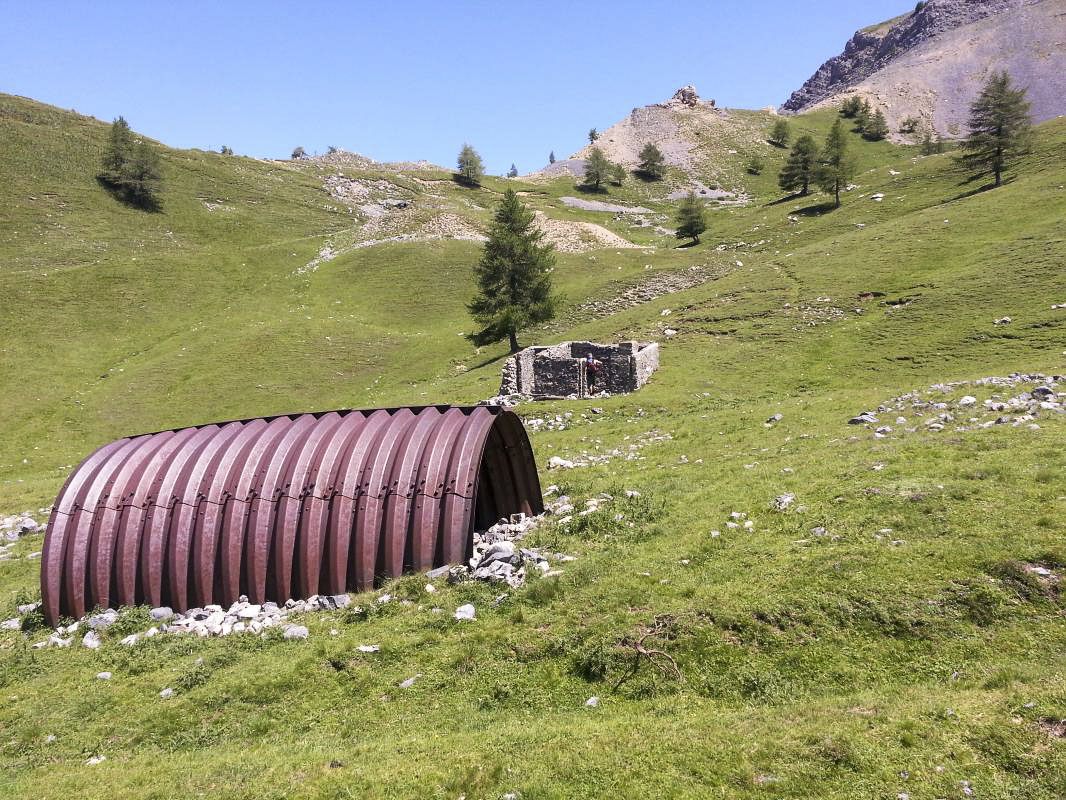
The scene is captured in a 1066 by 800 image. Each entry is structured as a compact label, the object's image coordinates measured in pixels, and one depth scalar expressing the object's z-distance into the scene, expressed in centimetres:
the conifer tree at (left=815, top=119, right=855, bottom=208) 7700
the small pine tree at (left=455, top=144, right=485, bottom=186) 14200
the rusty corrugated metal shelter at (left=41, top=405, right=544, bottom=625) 1297
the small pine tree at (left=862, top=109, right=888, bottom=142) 15225
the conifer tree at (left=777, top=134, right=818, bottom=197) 9150
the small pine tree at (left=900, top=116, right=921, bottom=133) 15412
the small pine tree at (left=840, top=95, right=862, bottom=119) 16812
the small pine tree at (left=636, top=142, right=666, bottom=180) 14600
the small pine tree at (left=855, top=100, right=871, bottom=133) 15575
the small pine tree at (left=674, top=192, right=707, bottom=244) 8194
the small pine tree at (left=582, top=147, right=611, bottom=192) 13825
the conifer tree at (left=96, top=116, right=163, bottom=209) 8488
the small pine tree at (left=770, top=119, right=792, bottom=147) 15750
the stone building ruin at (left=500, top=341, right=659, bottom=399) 3394
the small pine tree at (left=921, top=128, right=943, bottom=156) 10621
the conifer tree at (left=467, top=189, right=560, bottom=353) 5147
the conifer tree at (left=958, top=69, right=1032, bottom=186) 6419
